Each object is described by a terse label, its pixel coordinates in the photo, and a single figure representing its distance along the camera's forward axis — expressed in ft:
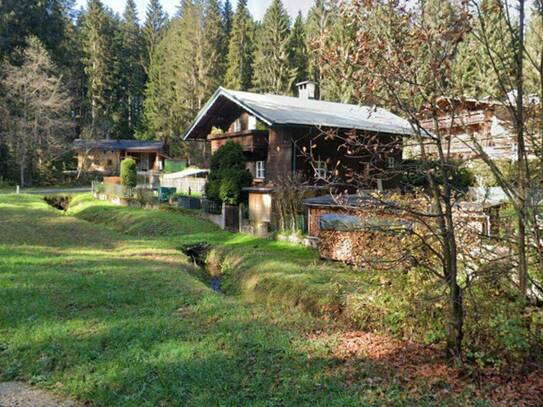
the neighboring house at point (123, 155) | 163.94
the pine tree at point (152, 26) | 200.75
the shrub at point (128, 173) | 94.63
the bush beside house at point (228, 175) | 57.47
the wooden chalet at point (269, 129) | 57.52
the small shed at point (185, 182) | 93.15
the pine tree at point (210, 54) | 155.94
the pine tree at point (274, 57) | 157.07
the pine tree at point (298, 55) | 160.25
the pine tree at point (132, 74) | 195.17
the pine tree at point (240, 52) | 161.17
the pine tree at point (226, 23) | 173.06
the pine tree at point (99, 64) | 177.37
